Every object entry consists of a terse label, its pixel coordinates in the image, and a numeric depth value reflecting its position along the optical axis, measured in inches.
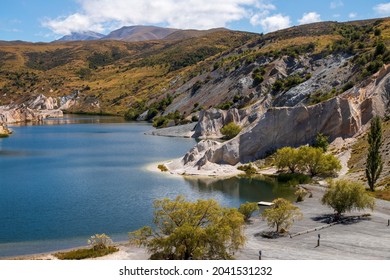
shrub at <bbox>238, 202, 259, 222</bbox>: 1904.5
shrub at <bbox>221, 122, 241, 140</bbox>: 4865.2
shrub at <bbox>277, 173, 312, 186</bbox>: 2694.4
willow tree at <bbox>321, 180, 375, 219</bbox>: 1854.1
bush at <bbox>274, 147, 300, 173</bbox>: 2837.1
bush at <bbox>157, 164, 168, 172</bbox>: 3153.8
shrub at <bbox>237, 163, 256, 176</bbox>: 3038.9
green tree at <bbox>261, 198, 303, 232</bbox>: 1672.0
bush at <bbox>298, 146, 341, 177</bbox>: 2755.9
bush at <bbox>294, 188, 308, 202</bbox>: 2273.6
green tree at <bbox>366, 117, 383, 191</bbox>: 2338.8
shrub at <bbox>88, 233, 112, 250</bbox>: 1563.2
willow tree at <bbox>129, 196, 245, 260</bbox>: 1269.7
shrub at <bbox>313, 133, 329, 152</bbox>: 3100.4
